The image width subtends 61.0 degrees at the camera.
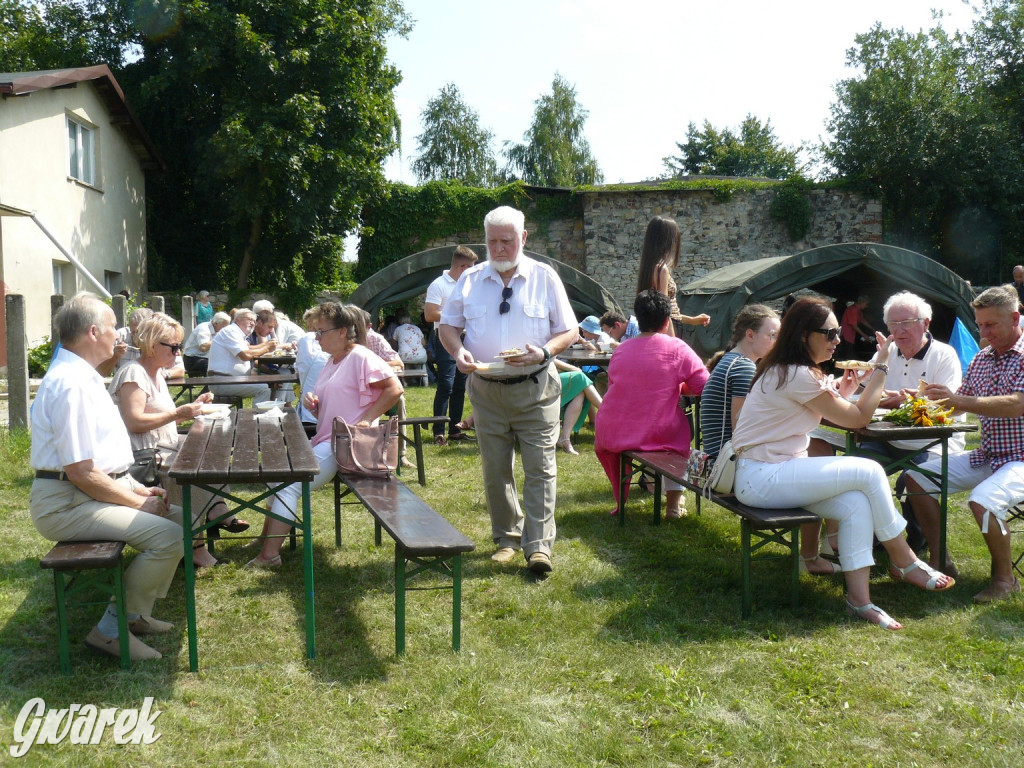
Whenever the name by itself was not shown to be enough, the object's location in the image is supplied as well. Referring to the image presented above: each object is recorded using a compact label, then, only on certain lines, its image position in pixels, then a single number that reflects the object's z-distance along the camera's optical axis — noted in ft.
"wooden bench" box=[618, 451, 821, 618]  12.39
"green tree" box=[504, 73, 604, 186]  133.39
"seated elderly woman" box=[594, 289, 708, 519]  18.17
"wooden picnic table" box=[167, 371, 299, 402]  25.36
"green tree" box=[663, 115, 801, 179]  157.58
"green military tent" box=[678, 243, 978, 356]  42.37
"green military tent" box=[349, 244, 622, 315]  44.91
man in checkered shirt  13.50
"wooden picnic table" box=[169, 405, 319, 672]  10.78
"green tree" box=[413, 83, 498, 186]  130.93
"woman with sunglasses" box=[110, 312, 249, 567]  14.24
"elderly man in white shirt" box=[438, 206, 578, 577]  14.71
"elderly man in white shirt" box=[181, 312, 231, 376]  31.94
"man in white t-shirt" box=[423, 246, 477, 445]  24.72
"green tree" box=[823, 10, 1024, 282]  74.13
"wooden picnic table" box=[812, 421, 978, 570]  13.97
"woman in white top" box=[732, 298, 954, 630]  12.66
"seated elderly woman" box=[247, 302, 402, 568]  15.92
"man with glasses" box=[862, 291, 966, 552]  15.99
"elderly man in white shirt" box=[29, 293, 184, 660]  10.88
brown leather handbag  14.84
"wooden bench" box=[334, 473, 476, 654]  10.87
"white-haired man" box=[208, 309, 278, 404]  28.76
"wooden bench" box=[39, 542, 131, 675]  10.32
